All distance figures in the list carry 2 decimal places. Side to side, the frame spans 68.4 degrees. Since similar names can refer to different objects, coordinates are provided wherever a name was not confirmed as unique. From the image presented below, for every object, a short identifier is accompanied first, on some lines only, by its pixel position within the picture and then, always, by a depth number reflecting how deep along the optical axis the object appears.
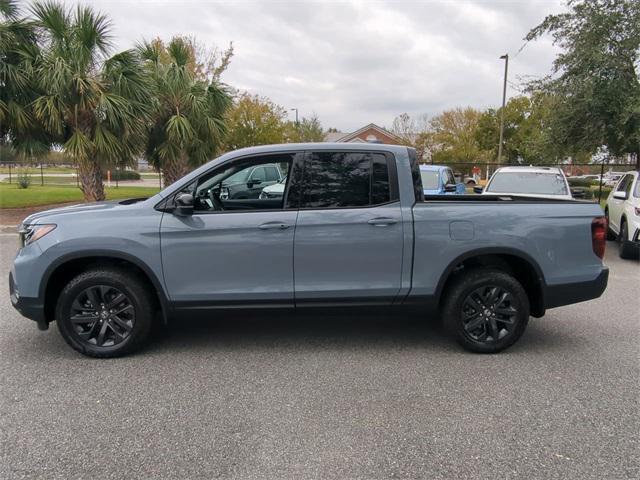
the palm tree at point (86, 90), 10.54
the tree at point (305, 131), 32.75
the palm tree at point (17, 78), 10.58
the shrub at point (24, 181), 24.58
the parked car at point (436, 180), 11.15
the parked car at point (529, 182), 9.89
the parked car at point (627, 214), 8.32
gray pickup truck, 3.98
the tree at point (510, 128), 38.31
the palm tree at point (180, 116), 13.03
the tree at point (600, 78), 11.43
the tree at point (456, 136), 39.41
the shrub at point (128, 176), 40.95
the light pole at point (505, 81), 28.04
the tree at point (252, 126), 24.47
